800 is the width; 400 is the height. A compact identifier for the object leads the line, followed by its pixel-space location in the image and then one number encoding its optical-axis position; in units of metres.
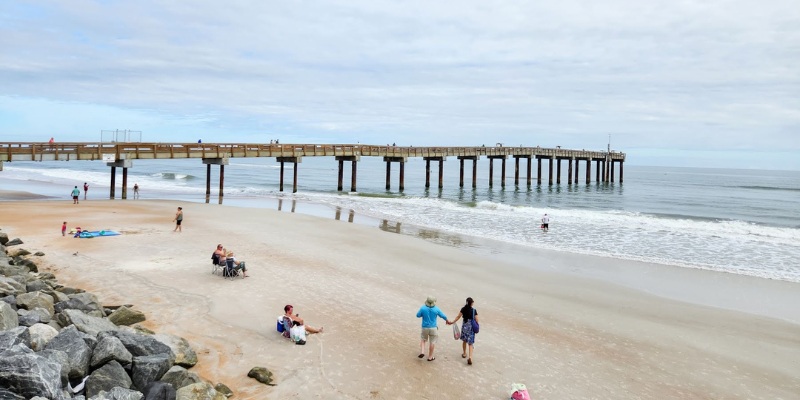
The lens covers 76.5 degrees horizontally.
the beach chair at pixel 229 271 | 13.38
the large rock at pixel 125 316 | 9.23
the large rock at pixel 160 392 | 6.21
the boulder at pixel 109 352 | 6.60
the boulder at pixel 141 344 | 7.15
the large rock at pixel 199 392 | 6.16
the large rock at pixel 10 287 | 8.78
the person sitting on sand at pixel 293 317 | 9.32
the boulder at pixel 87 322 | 7.59
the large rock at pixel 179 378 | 6.64
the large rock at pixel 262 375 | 7.52
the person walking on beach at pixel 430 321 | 8.75
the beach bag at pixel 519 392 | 7.32
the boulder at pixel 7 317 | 6.87
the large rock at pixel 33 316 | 7.45
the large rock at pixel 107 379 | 6.15
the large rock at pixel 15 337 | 5.88
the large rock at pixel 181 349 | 7.68
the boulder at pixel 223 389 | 6.87
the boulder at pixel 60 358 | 6.05
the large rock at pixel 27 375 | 5.30
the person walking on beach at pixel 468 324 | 8.73
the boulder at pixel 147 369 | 6.62
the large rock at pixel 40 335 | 6.71
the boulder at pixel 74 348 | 6.41
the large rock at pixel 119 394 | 5.77
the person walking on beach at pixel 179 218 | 20.08
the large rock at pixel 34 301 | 8.35
